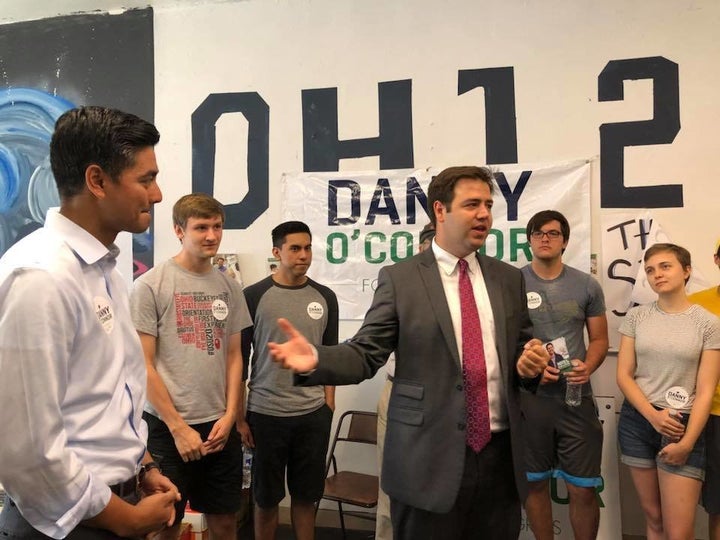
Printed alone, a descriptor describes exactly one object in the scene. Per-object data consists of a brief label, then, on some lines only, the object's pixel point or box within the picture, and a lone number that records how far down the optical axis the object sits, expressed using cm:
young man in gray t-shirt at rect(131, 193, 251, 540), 205
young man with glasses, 253
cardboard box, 262
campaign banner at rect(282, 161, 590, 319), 310
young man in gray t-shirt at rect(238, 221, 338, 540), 243
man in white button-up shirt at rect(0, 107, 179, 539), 90
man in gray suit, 152
